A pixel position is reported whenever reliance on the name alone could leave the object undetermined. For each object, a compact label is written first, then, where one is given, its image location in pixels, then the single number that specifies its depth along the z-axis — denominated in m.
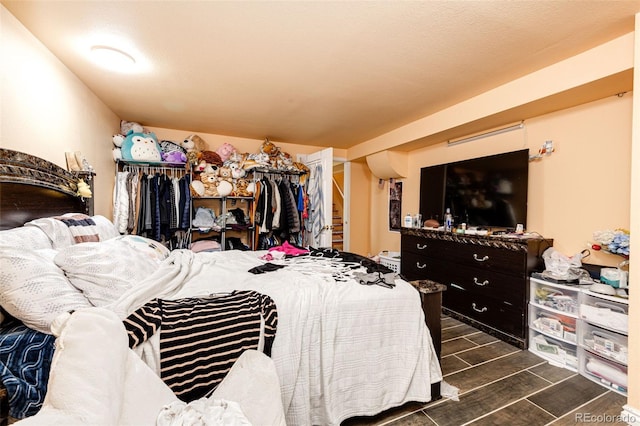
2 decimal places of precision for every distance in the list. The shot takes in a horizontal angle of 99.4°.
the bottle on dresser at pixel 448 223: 3.09
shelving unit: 3.72
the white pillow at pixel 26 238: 1.06
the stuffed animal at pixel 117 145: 3.10
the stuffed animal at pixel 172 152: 3.42
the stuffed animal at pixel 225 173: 3.72
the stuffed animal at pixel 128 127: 3.27
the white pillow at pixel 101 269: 1.21
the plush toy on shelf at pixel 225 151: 3.86
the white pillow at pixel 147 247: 1.75
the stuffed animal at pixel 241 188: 3.81
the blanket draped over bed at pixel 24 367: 0.89
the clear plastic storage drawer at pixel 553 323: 2.08
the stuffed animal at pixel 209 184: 3.64
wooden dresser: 2.32
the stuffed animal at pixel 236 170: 3.75
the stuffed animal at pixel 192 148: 3.58
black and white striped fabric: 1.11
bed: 1.19
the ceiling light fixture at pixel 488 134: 2.72
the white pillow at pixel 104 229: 1.88
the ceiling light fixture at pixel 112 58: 1.84
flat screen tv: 2.58
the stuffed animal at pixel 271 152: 3.96
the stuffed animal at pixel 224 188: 3.64
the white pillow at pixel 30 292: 0.95
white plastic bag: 2.12
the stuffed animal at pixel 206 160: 3.64
